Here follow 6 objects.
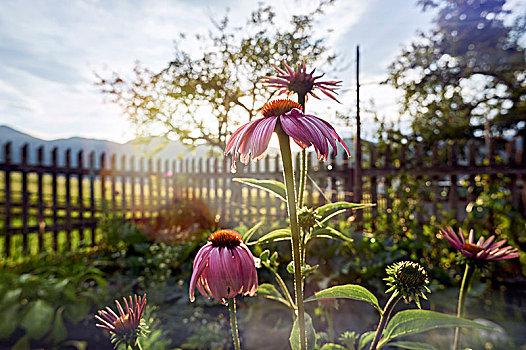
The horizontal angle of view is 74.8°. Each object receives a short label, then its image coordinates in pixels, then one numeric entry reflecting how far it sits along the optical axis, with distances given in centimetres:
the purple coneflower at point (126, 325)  63
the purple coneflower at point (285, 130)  58
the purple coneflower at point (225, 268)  63
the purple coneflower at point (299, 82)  71
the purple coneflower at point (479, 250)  83
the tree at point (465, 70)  965
